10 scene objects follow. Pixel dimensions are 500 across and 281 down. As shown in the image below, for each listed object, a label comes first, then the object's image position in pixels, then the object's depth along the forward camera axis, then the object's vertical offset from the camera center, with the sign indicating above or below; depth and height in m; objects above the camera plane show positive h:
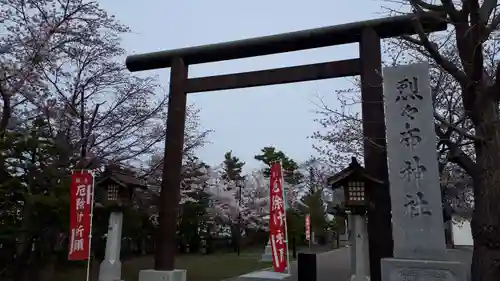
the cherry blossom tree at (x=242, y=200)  29.22 +1.35
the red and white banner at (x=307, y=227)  25.55 -0.52
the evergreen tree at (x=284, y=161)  34.40 +5.12
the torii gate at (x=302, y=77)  6.34 +2.65
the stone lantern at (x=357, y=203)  6.70 +0.28
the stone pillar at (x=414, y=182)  5.23 +0.53
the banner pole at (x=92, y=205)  8.39 +0.24
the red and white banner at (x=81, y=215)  8.30 +0.03
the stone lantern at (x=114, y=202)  8.52 +0.33
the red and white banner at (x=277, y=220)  8.75 -0.03
